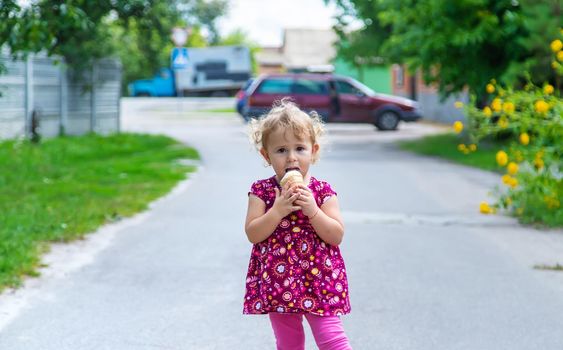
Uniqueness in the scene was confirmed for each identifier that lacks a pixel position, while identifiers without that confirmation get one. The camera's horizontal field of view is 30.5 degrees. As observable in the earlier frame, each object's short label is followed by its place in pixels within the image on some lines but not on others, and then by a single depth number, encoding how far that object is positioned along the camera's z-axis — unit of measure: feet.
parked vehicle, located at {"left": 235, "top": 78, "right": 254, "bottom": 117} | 109.19
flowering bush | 30.01
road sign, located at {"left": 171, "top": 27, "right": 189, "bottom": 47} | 75.63
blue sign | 114.01
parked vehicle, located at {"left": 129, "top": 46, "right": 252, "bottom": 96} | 219.20
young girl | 12.75
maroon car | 97.14
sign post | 113.86
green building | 188.44
